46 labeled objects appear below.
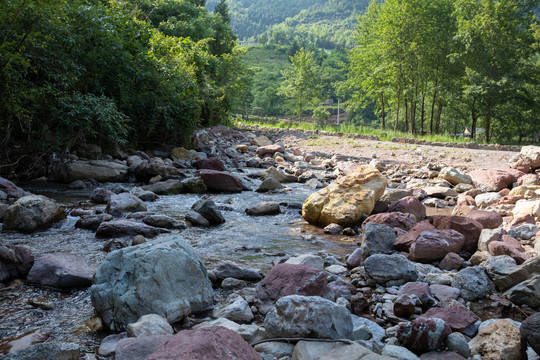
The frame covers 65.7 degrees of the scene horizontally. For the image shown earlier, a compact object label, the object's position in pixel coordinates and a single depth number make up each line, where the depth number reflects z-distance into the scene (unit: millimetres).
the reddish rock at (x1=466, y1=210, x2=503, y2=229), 6508
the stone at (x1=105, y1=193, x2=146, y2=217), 7254
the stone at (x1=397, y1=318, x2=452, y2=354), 3051
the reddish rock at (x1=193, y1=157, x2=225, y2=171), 12438
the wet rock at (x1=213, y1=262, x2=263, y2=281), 4621
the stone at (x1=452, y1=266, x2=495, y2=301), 4270
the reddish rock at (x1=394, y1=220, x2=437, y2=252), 5652
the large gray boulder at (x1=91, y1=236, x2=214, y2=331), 3455
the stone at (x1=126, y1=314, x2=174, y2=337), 3045
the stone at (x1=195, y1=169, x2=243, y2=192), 10086
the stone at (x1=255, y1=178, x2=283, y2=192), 10362
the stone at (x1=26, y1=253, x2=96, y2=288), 4211
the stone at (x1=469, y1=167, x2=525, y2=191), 10305
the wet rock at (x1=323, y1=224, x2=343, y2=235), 6977
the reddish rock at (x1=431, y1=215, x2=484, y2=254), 5781
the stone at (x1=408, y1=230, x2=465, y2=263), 5336
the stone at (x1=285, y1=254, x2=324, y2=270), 4805
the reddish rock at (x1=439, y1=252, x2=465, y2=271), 5141
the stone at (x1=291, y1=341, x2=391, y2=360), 2654
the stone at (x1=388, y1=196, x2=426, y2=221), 7531
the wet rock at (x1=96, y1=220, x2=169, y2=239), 5938
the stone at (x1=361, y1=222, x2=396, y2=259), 5453
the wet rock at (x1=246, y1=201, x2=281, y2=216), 8031
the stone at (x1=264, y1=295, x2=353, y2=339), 3086
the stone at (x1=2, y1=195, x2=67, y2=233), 6090
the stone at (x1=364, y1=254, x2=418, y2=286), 4551
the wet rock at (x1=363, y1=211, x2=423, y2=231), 6668
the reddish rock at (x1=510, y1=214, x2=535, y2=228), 6766
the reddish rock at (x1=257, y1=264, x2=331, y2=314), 3844
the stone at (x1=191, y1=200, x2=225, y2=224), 7172
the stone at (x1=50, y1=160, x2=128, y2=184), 9930
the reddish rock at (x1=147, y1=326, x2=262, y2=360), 2229
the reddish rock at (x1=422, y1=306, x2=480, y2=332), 3406
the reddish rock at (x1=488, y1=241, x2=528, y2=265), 4957
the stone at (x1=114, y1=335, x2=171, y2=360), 2727
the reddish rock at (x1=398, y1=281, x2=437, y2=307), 4035
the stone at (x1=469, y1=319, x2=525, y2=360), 2930
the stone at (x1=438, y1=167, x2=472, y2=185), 11173
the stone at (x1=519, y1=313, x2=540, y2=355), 2891
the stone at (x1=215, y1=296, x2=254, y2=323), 3662
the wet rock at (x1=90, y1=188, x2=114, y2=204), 8164
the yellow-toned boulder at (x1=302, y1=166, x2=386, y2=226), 7301
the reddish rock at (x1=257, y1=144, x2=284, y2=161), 17255
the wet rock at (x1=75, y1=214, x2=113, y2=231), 6361
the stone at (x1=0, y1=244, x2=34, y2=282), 4352
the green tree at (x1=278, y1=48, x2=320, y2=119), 32906
